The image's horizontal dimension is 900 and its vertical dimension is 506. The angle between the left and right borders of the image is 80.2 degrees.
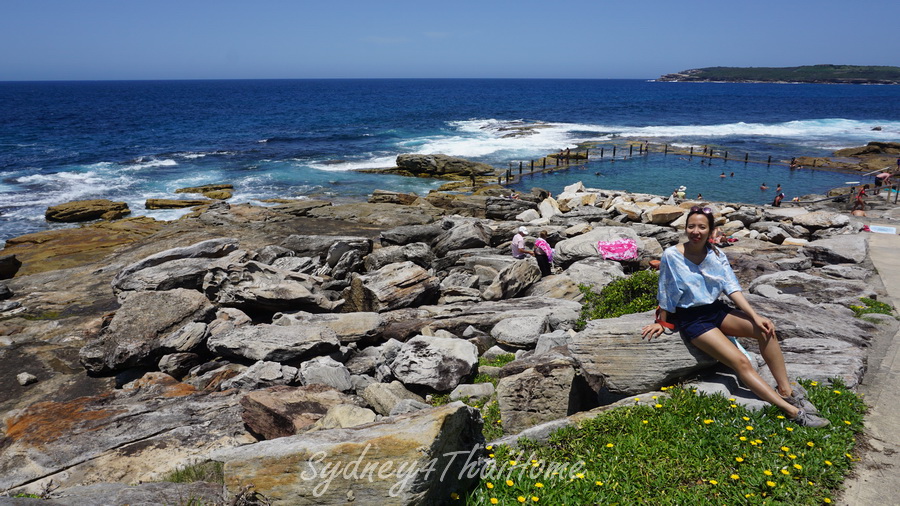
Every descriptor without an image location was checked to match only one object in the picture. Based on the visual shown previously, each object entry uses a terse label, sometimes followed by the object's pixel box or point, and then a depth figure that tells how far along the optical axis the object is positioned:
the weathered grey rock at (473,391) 8.77
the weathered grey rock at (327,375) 9.52
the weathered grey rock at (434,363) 9.30
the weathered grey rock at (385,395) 8.49
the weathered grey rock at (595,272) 13.55
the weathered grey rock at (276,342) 10.66
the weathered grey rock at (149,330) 11.57
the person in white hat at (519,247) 15.90
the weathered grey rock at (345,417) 7.28
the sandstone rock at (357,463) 4.68
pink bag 15.66
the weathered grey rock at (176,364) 11.34
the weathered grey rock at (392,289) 13.48
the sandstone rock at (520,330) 10.67
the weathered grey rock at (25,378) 11.63
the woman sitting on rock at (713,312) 6.01
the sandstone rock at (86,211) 30.76
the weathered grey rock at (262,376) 9.83
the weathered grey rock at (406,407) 7.84
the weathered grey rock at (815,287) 10.53
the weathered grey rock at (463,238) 18.61
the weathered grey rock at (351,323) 11.62
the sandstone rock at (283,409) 7.60
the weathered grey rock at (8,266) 19.53
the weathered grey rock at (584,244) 16.14
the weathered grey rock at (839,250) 13.74
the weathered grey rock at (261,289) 13.12
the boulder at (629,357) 6.57
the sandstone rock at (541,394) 6.98
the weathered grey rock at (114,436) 7.24
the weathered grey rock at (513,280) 13.46
